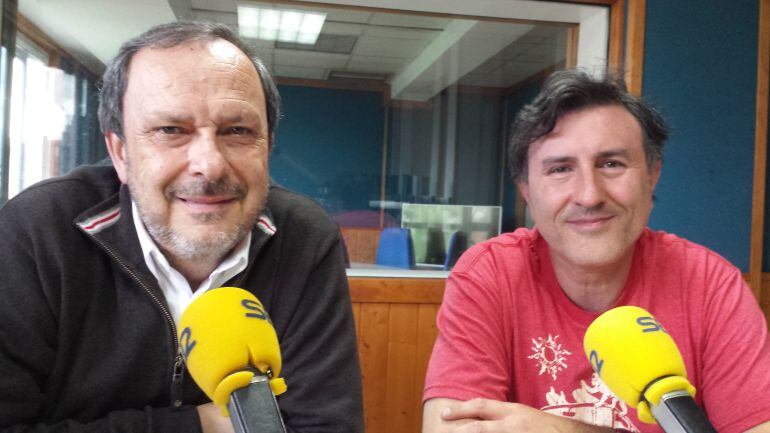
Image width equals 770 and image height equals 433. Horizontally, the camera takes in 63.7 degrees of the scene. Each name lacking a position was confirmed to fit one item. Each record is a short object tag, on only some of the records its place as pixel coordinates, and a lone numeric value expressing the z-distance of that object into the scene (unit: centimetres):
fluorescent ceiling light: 308
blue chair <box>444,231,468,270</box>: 330
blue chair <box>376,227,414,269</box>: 325
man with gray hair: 112
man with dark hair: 126
